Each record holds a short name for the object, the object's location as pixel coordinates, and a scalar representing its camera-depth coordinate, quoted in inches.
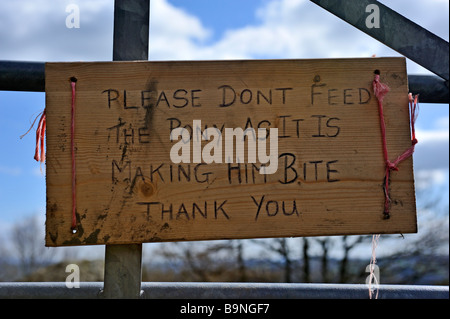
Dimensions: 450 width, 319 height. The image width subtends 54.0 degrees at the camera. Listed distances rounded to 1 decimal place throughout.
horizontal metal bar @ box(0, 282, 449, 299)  55.2
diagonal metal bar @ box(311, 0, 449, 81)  54.3
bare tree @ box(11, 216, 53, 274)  485.8
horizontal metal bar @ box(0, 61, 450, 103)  52.8
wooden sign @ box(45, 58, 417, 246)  50.6
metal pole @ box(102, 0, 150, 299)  50.9
